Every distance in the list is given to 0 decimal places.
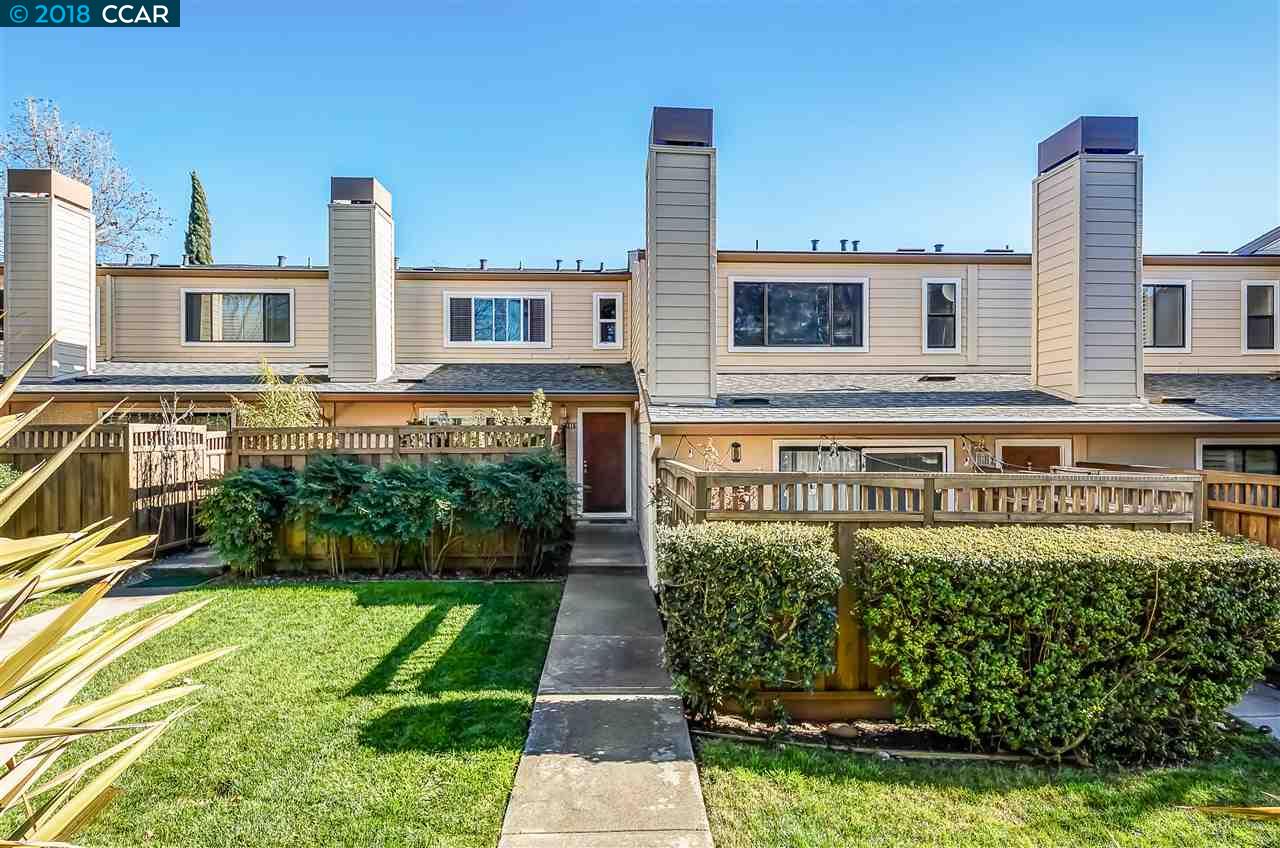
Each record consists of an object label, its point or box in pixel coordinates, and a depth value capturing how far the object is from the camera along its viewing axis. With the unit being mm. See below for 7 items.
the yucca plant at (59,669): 1284
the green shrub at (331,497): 7824
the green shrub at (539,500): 7930
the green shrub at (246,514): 7668
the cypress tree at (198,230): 22531
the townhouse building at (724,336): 8992
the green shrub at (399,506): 7805
